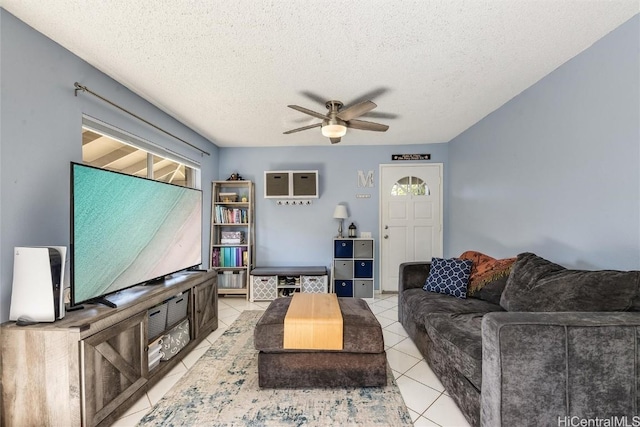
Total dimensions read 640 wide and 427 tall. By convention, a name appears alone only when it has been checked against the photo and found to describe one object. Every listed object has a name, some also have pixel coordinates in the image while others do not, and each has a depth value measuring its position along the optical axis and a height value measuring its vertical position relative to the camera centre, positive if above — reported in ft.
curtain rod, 5.98 +2.90
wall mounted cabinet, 13.41 +1.60
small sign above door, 13.84 +3.11
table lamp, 13.29 +0.14
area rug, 5.01 -4.03
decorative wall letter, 13.92 +1.93
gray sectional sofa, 3.82 -2.22
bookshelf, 13.02 -1.47
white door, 13.84 -0.07
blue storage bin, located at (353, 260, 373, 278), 12.95 -2.72
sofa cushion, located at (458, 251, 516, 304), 7.39 -1.89
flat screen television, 5.00 -0.40
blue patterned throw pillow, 8.16 -2.05
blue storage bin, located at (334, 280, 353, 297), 13.03 -3.65
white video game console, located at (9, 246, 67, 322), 4.44 -1.24
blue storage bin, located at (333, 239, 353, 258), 13.06 -1.79
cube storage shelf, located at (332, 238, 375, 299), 12.97 -2.64
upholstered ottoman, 5.85 -3.40
